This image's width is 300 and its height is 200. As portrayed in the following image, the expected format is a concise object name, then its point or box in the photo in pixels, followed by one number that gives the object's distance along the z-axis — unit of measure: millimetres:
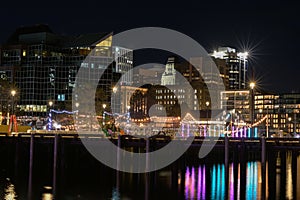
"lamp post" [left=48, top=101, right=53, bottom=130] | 88125
